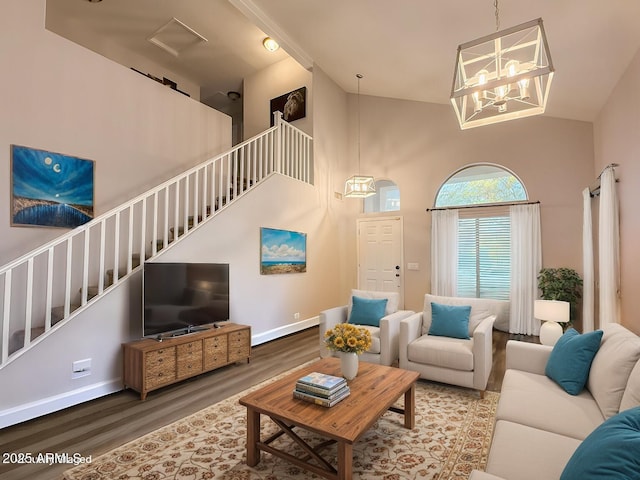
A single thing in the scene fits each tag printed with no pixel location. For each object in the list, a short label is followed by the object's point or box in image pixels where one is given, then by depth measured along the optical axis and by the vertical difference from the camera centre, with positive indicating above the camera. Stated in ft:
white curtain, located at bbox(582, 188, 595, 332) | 14.57 -0.83
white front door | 22.30 -0.25
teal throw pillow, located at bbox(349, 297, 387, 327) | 13.88 -2.56
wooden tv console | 10.58 -3.72
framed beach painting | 17.43 +0.02
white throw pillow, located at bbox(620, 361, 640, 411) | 5.33 -2.34
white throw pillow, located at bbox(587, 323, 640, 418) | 6.08 -2.31
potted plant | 16.28 -1.75
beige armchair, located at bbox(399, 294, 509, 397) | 10.53 -3.26
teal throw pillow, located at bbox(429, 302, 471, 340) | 11.91 -2.57
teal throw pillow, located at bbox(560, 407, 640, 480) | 3.22 -2.10
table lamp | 13.17 -2.65
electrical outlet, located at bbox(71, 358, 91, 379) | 10.04 -3.61
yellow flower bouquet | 8.26 -2.24
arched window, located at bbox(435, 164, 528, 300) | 19.07 +1.49
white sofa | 4.99 -3.17
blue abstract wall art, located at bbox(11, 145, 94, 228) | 11.47 +2.36
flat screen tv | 11.47 -1.73
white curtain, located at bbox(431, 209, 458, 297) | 20.08 -0.10
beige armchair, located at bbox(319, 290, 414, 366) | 12.25 -3.06
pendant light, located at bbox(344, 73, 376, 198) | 18.34 +3.66
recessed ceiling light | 19.83 +12.72
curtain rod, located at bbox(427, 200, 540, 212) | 18.36 +2.73
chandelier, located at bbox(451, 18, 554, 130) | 6.07 +3.42
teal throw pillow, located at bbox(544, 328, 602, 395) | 7.29 -2.52
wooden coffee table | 6.11 -3.32
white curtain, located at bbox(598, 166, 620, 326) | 11.62 -0.02
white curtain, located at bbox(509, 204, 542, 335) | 17.94 -0.83
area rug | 6.96 -4.69
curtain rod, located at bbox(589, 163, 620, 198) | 14.20 +2.74
